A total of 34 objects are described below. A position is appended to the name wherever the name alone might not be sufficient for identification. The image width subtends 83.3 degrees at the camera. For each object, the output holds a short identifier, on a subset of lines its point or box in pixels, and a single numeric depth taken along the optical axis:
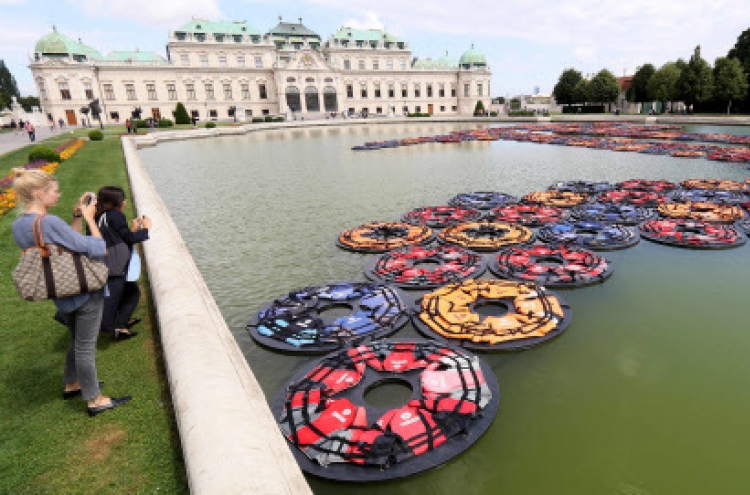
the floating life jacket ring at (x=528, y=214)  13.01
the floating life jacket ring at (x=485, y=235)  11.14
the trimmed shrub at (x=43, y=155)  22.00
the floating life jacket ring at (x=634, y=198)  14.72
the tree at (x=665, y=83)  66.56
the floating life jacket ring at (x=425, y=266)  9.09
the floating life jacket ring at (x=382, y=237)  11.34
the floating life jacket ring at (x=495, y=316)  6.68
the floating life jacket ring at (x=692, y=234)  10.66
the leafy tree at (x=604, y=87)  79.00
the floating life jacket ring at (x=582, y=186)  17.12
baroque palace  78.12
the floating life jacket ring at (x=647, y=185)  16.92
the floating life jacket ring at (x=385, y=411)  4.49
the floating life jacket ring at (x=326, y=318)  6.97
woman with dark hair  5.88
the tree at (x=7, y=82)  104.00
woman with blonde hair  3.87
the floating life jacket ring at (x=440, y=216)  13.30
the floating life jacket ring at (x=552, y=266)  8.77
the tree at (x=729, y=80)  56.75
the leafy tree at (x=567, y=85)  87.44
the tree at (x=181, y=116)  65.88
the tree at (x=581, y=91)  82.43
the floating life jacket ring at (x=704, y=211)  12.61
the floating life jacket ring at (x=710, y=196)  14.59
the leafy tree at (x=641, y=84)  77.12
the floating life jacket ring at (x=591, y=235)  10.83
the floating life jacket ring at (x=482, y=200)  15.15
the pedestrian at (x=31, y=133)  40.70
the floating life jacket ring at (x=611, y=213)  12.83
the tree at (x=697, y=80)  59.56
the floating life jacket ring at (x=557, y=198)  14.97
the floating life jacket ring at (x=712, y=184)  16.75
